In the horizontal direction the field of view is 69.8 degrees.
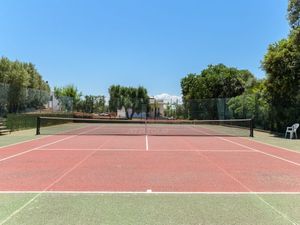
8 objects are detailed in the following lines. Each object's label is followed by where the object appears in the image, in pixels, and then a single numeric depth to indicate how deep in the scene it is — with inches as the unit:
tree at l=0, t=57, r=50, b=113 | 551.9
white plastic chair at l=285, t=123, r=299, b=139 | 486.6
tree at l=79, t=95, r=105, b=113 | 961.3
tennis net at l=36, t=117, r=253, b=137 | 543.4
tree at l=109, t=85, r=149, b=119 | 955.1
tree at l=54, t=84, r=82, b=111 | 842.6
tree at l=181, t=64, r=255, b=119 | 1109.1
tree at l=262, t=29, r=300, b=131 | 522.3
